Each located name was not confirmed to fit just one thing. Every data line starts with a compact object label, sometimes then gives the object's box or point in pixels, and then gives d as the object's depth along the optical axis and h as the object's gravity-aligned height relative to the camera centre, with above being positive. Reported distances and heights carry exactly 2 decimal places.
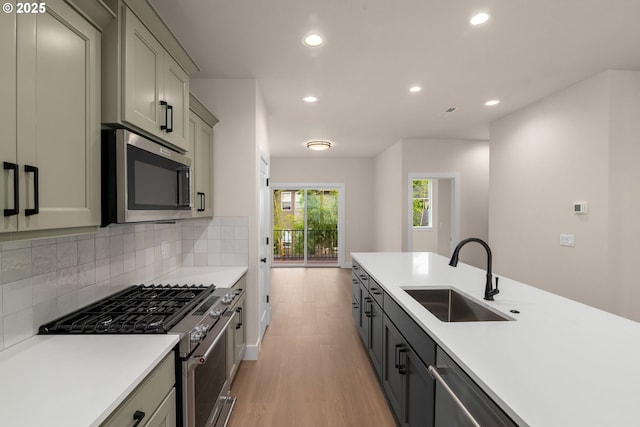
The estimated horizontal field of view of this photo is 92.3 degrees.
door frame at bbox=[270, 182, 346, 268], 7.48 +0.18
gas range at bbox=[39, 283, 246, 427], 1.33 -0.52
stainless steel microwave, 1.28 +0.16
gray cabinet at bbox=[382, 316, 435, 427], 1.42 -0.92
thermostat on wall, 3.12 +0.04
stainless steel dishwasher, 0.91 -0.64
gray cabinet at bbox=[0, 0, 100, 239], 0.87 +0.31
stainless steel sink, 1.96 -0.61
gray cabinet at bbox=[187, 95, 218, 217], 2.40 +0.49
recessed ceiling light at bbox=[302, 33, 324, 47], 2.26 +1.30
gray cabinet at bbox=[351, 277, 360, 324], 3.34 -1.01
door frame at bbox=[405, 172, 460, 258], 5.64 +0.22
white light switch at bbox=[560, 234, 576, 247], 3.26 -0.30
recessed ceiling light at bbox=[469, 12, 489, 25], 2.03 +1.30
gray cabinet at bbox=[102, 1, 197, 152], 1.29 +0.67
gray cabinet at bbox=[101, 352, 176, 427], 0.94 -0.66
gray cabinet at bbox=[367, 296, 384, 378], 2.34 -1.00
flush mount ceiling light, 5.45 +1.21
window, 7.66 +0.18
